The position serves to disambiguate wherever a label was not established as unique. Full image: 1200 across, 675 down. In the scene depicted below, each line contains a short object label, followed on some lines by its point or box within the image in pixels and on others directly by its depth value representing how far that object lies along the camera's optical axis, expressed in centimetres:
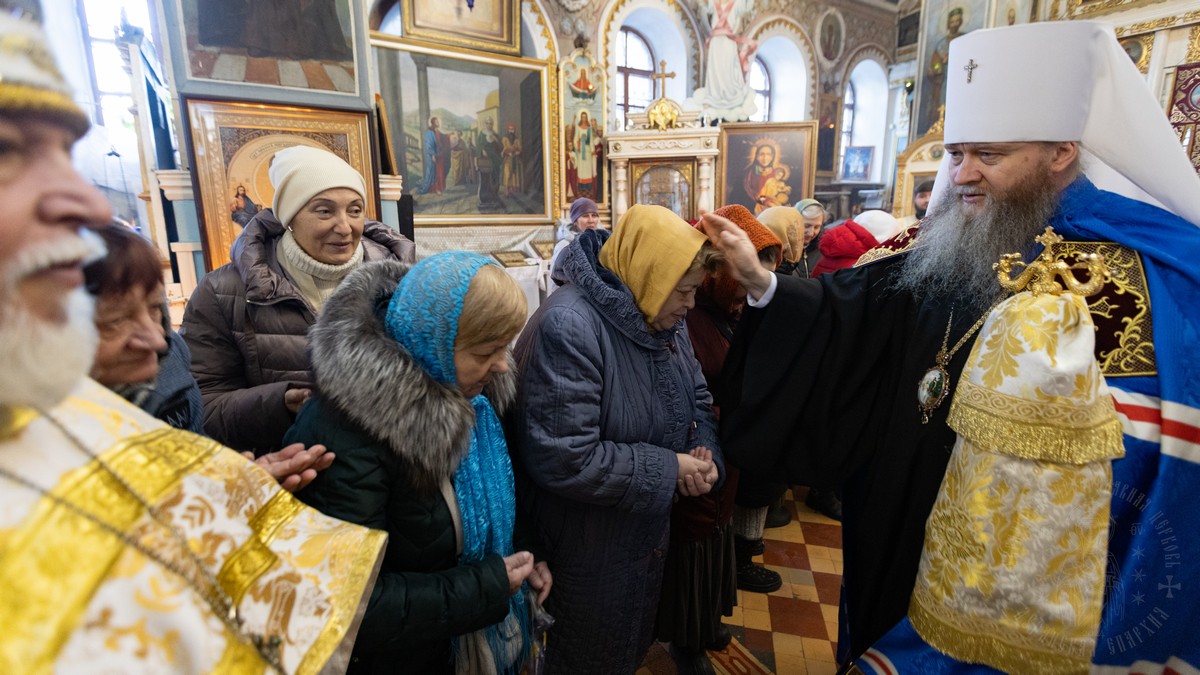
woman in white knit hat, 171
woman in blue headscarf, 116
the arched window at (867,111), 1731
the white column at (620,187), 1115
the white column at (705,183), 1063
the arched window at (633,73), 1405
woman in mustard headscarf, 162
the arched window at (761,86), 1638
